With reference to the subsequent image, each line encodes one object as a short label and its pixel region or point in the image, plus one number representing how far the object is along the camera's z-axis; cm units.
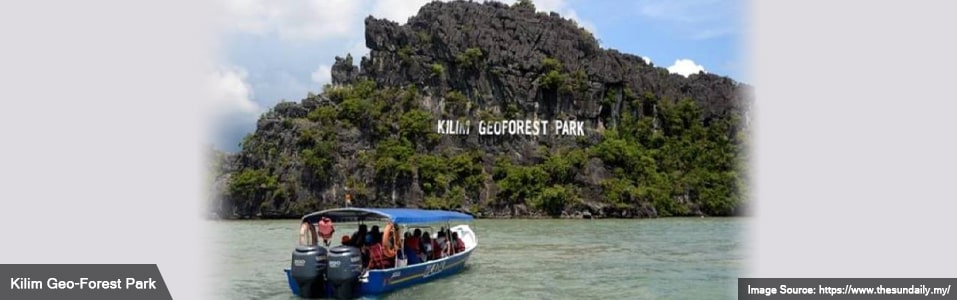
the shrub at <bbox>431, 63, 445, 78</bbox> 6425
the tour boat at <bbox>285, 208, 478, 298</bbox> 1406
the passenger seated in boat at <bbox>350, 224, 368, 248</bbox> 1584
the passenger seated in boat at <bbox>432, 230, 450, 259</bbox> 1906
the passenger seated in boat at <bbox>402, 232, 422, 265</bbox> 1731
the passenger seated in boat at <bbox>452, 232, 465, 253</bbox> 2077
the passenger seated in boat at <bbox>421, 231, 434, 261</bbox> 1805
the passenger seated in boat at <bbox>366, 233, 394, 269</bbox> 1527
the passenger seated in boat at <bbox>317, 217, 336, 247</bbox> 1559
